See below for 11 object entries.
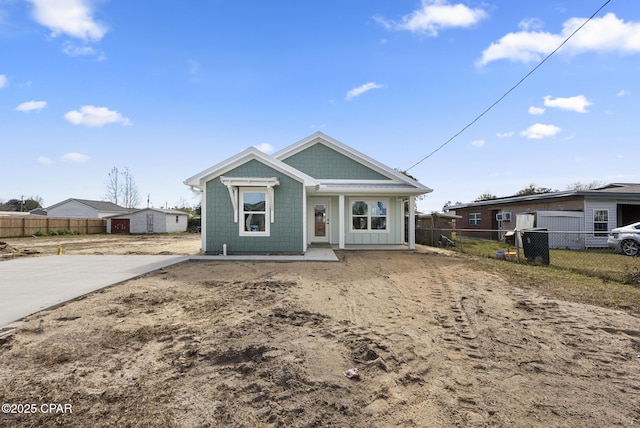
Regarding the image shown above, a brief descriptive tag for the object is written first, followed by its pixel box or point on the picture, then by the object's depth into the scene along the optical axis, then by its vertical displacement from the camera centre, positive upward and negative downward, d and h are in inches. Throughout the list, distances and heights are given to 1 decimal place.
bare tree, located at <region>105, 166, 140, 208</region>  2159.2 +244.0
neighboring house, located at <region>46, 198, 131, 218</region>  1535.4 +70.2
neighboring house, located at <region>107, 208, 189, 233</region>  1334.9 +3.2
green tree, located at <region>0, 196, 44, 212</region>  2640.3 +179.4
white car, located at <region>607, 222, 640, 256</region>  477.4 -36.4
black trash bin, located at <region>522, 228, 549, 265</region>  389.4 -35.4
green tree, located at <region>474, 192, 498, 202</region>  1752.1 +131.8
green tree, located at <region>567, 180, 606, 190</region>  1535.2 +166.9
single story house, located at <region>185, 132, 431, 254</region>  457.4 +35.9
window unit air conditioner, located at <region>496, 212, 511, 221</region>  806.5 +6.9
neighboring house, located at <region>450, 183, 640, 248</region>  619.2 +11.4
